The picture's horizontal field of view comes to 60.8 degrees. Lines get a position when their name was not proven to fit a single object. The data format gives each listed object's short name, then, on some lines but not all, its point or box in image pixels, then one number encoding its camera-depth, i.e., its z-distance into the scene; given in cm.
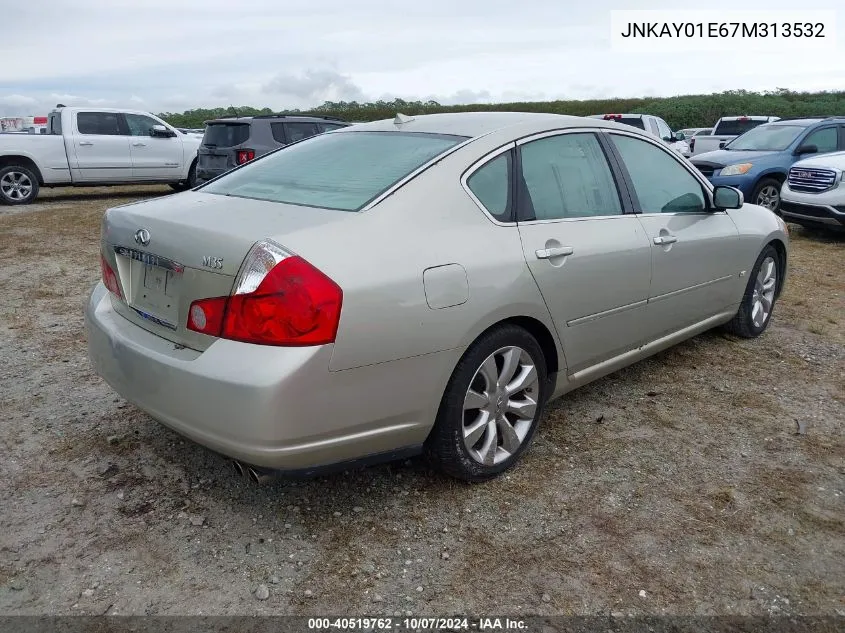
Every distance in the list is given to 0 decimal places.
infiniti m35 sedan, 238
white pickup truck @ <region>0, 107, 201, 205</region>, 1284
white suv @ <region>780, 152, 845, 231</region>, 903
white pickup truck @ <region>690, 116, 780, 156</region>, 1800
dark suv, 1120
